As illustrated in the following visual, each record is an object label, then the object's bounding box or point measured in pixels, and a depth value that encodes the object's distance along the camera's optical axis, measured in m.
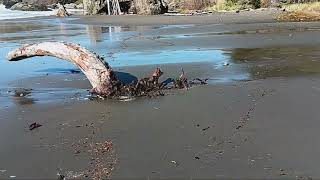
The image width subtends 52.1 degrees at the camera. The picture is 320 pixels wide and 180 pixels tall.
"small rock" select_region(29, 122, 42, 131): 3.75
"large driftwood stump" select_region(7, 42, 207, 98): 4.67
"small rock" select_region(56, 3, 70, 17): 24.21
